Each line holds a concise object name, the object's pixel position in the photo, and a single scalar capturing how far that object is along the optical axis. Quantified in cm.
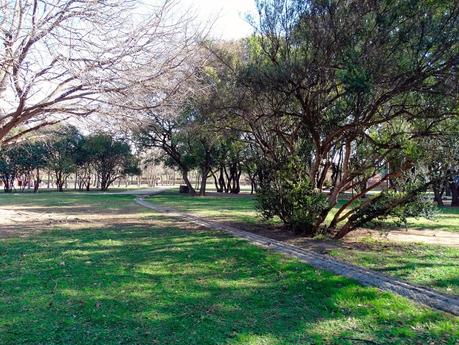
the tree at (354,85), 663
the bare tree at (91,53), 568
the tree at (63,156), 3972
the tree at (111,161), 4151
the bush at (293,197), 965
